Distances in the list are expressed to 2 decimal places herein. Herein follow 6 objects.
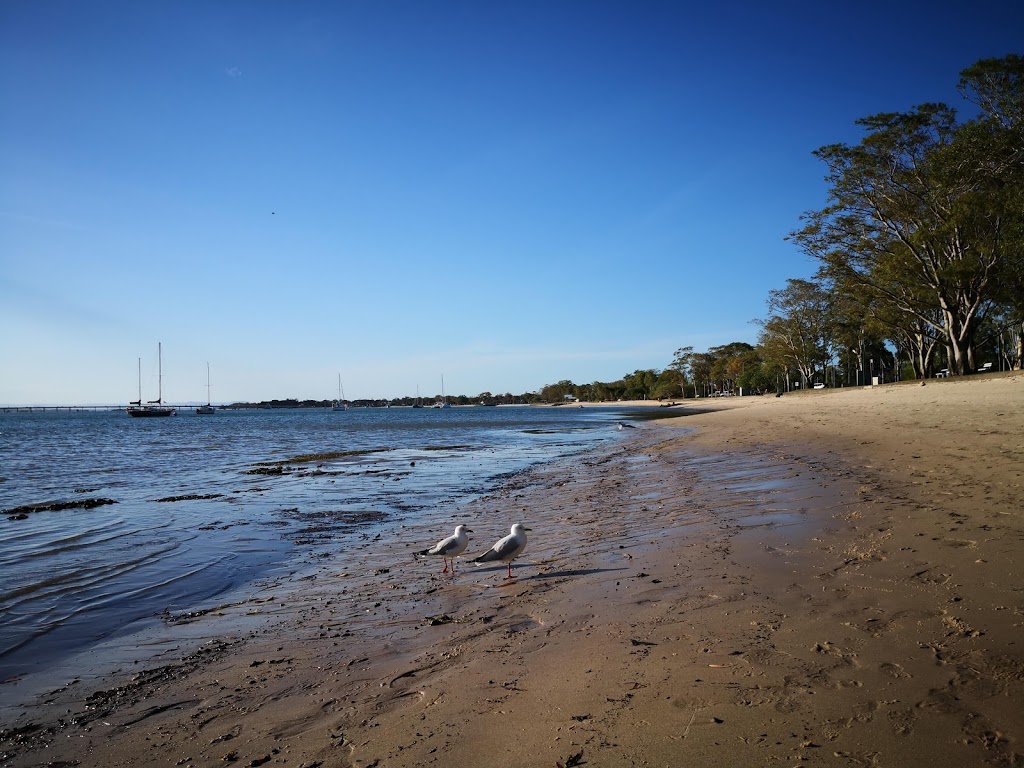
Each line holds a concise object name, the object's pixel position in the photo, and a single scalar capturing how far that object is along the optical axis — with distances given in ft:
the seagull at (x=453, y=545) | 23.99
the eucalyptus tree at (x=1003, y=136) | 70.85
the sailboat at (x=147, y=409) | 414.00
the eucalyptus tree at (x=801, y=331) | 227.61
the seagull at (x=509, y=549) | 22.70
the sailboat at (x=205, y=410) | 598.67
